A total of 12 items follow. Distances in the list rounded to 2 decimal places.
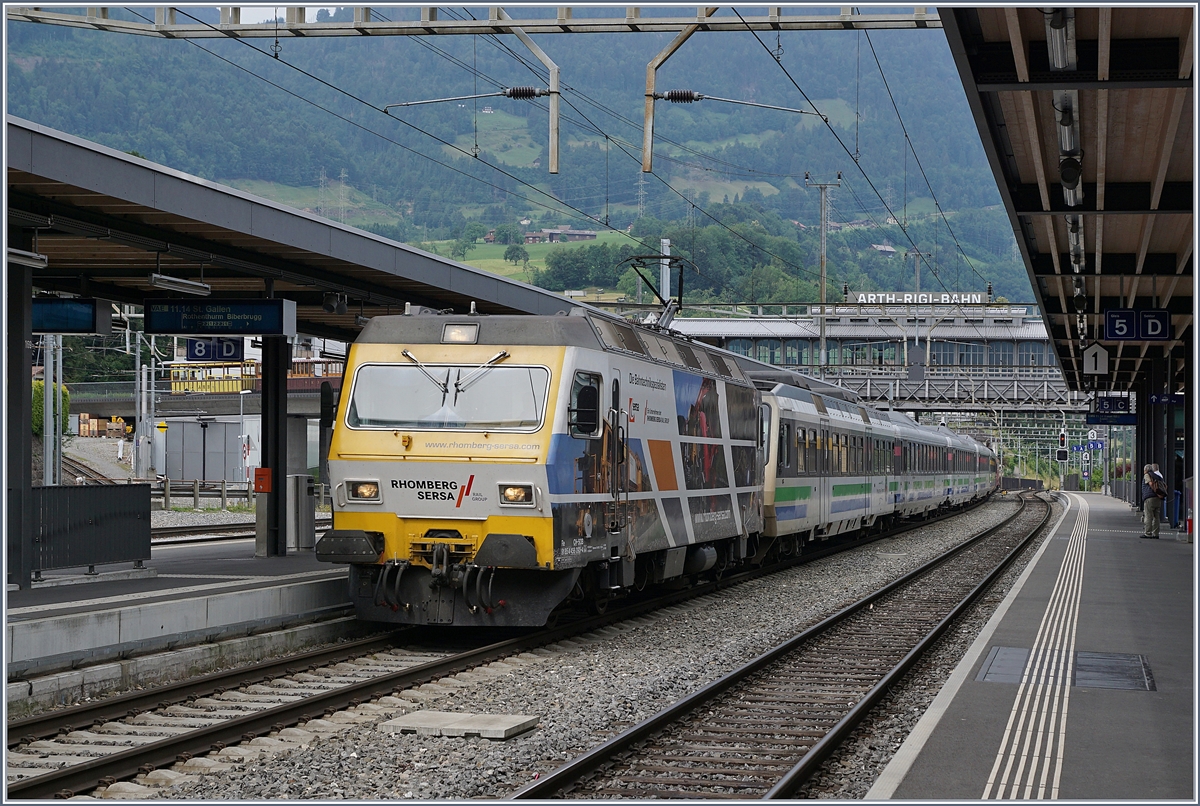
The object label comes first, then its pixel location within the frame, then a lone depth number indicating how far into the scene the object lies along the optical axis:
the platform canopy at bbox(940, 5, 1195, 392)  10.16
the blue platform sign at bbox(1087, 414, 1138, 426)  48.00
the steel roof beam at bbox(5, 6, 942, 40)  12.63
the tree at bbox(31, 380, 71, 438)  56.50
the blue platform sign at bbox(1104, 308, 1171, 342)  21.69
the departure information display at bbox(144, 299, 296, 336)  16.92
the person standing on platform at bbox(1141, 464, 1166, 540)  29.83
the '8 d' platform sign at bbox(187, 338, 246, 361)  20.08
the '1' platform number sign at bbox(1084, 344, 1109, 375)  28.17
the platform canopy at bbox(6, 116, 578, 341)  12.63
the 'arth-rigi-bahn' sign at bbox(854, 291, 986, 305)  88.88
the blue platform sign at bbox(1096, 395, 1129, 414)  44.50
